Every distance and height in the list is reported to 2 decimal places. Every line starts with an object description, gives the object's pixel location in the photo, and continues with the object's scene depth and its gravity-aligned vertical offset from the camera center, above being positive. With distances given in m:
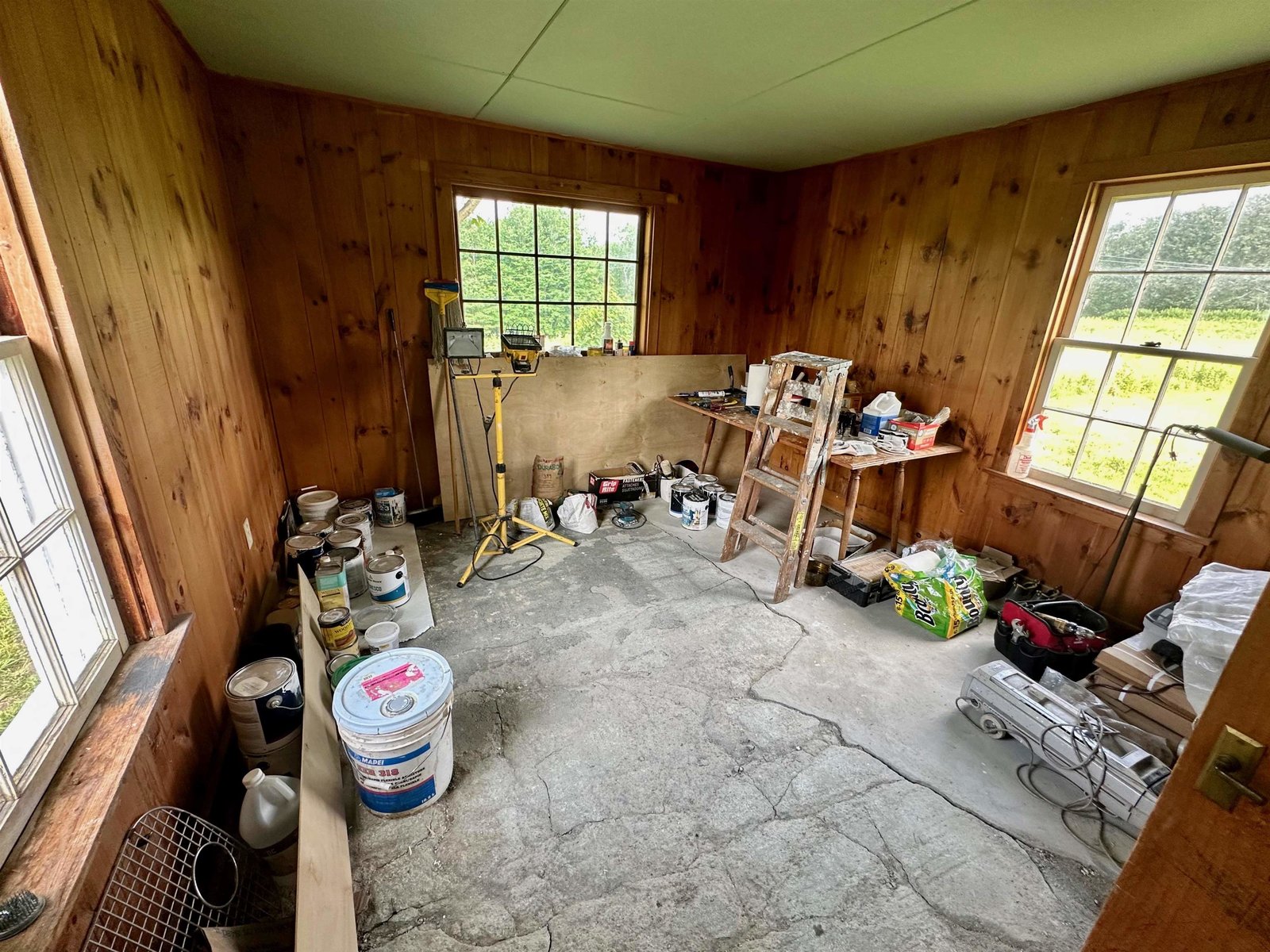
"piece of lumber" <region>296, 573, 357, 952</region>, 1.10 -1.34
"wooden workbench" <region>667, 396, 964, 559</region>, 2.72 -0.81
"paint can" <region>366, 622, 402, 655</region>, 2.01 -1.33
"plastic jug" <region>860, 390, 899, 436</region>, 3.04 -0.63
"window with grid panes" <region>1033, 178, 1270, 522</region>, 2.10 -0.08
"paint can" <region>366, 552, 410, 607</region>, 2.48 -1.38
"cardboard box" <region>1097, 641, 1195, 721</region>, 1.80 -1.25
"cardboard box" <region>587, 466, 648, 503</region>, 3.65 -1.34
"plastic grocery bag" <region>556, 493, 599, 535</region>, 3.38 -1.42
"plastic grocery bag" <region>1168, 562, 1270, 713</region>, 1.67 -0.97
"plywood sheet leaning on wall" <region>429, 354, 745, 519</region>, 3.40 -0.90
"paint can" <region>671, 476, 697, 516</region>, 3.61 -1.32
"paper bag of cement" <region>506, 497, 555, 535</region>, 3.33 -1.40
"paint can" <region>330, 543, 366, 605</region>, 2.53 -1.37
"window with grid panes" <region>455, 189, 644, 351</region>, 3.30 +0.10
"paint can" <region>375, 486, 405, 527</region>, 3.23 -1.37
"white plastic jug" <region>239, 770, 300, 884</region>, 1.34 -1.37
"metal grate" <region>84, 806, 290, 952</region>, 0.93 -1.21
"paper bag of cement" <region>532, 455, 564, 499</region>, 3.49 -1.24
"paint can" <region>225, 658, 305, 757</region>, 1.51 -1.22
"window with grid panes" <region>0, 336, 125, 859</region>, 0.90 -0.64
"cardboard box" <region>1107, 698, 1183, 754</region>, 1.78 -1.38
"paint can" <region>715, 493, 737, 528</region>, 3.52 -1.39
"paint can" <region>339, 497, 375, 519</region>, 3.05 -1.32
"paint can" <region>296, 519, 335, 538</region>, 2.66 -1.27
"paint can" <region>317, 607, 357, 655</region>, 1.97 -1.29
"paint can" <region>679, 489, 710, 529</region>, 3.45 -1.38
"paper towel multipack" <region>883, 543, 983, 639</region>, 2.42 -1.31
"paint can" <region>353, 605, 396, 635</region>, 2.36 -1.50
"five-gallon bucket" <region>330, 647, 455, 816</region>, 1.43 -1.19
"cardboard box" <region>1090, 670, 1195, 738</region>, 1.77 -1.33
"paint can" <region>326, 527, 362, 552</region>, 2.54 -1.25
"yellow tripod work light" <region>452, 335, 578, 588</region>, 2.84 -1.40
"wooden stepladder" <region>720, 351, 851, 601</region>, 2.58 -0.82
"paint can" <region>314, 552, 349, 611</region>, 2.20 -1.25
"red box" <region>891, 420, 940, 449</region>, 2.96 -0.70
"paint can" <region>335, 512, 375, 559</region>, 2.79 -1.28
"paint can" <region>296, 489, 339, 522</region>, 2.92 -1.25
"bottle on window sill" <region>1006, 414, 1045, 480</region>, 2.74 -0.73
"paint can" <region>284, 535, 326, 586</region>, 2.46 -1.27
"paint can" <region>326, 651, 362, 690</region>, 1.91 -1.38
